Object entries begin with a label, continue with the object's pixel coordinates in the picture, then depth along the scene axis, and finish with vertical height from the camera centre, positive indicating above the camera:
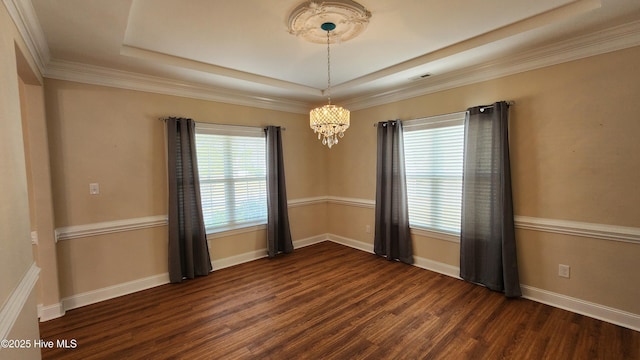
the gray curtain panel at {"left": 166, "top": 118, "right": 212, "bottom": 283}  3.44 -0.39
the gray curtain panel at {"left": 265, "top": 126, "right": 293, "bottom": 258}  4.37 -0.45
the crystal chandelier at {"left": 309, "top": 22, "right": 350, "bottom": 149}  2.55 +0.47
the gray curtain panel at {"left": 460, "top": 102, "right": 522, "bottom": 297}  2.96 -0.47
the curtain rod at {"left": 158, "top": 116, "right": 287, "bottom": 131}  3.44 +0.74
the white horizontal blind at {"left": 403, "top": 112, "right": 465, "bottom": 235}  3.49 -0.07
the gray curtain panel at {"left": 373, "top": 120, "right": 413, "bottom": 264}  3.99 -0.45
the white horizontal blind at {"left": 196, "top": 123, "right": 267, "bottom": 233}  3.83 -0.01
